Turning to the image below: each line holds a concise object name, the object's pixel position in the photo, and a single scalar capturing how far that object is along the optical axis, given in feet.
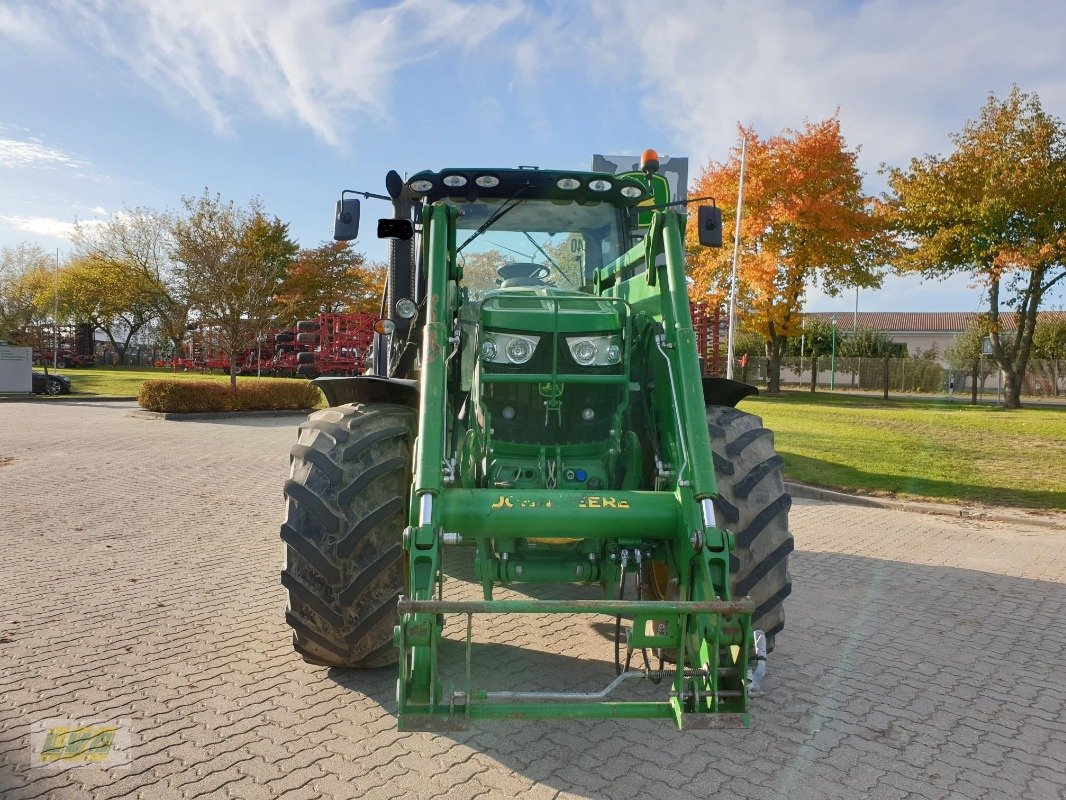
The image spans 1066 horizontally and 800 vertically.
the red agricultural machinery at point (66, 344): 145.13
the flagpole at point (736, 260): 85.82
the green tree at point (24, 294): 156.41
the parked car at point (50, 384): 96.69
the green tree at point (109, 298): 160.35
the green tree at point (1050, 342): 157.48
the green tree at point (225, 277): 81.35
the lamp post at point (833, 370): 149.71
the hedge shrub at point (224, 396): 70.18
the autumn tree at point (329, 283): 142.31
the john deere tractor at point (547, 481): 11.16
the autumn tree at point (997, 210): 88.12
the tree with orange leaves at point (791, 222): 97.09
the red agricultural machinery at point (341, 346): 91.71
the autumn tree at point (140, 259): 156.04
